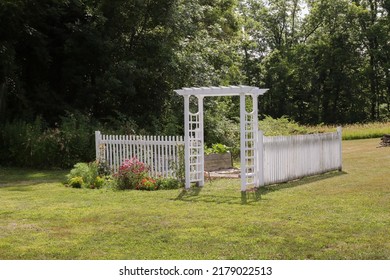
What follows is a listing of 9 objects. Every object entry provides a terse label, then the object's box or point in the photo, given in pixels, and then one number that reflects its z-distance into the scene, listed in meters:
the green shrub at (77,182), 14.07
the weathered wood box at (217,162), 16.67
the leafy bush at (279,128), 24.61
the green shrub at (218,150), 17.39
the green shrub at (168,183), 13.45
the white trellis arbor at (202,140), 12.62
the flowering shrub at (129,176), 13.34
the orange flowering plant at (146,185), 13.18
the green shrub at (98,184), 13.85
